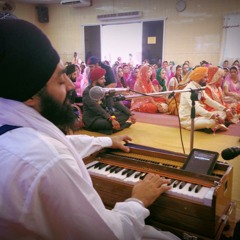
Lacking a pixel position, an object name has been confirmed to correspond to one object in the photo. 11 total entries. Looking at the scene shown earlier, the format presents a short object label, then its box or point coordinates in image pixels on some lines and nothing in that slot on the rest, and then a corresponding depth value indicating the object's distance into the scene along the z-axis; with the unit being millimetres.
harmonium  1307
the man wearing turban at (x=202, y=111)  4750
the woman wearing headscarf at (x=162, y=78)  8441
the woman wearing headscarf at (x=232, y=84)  6945
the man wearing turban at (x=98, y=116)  4754
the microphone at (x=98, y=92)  1771
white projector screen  10922
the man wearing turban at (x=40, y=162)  830
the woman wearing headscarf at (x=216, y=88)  5383
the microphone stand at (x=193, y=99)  2415
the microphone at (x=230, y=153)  1273
